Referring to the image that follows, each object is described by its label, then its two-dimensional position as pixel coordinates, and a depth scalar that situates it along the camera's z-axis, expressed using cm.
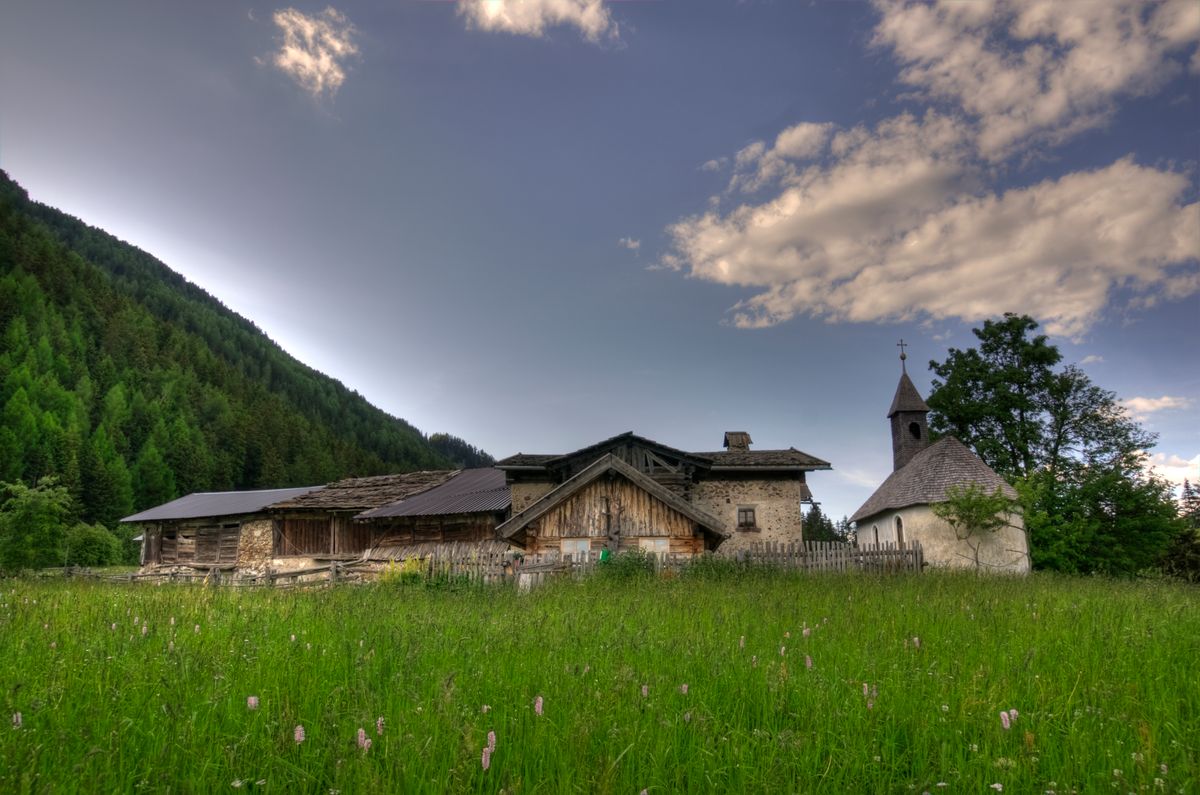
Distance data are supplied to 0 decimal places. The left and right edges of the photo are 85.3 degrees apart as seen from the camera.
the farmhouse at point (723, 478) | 2972
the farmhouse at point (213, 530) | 3522
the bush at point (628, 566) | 1523
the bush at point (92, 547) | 4150
